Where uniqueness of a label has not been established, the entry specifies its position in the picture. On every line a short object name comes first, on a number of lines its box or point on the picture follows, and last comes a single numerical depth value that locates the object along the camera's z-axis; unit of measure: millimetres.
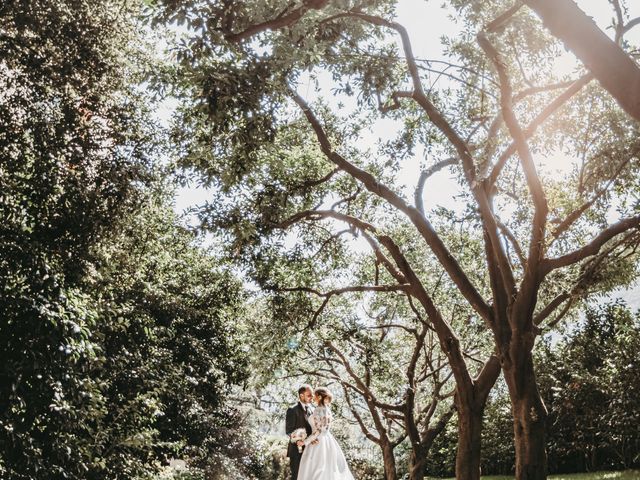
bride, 7984
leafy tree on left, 6488
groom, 8289
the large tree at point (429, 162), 6773
